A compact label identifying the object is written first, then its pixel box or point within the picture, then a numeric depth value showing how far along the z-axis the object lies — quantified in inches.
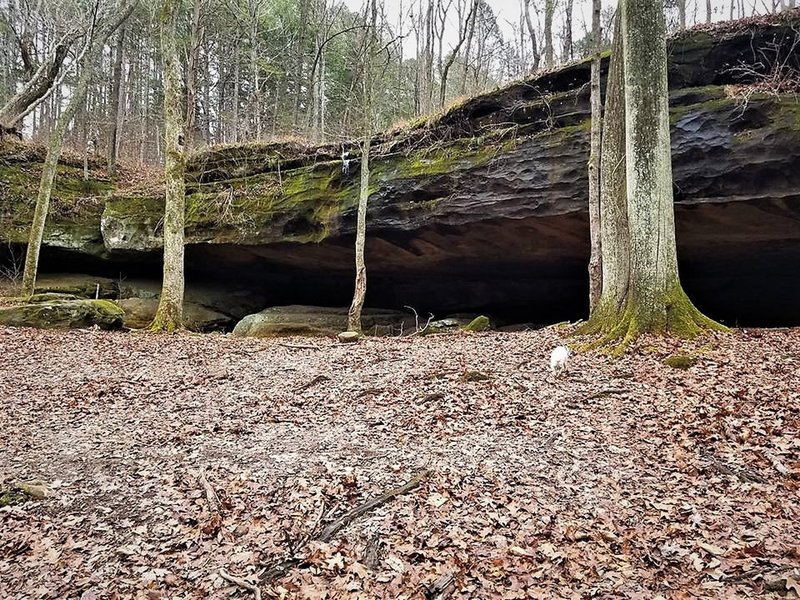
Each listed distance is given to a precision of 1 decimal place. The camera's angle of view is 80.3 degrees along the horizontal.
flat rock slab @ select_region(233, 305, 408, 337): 578.9
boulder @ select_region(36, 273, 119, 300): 644.3
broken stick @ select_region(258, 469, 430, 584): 117.6
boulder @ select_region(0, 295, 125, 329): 444.8
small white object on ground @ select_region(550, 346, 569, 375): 252.4
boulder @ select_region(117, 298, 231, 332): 600.7
